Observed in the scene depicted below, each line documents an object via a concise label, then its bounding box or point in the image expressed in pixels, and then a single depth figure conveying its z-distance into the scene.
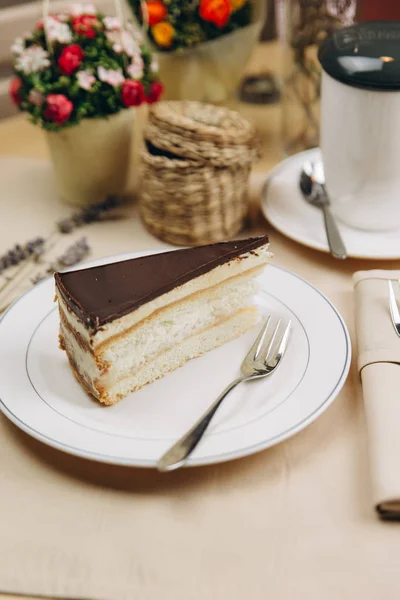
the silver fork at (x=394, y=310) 0.94
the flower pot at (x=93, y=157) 1.31
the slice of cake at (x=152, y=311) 0.86
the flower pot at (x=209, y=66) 1.57
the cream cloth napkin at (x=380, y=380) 0.72
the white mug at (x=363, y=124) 1.02
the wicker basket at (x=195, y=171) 1.15
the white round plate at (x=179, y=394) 0.77
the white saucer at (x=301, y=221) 1.16
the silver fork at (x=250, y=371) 0.74
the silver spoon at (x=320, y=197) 1.15
